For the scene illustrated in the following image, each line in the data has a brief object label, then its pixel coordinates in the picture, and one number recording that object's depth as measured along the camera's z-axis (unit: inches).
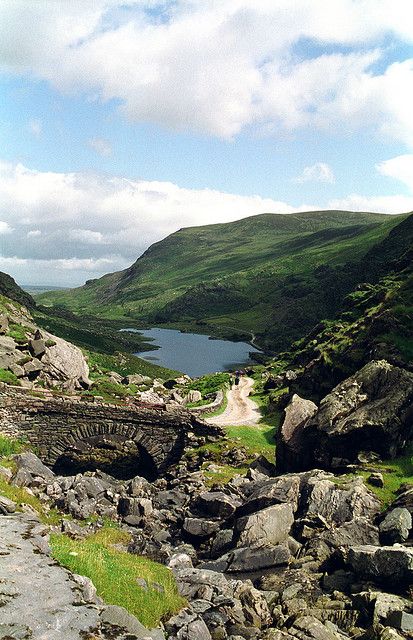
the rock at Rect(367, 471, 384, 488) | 1243.2
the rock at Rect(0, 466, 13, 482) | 1151.6
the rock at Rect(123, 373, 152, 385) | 2800.2
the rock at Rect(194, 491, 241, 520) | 1294.3
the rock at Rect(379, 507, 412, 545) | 986.1
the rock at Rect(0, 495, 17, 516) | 817.5
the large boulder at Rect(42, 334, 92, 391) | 2203.5
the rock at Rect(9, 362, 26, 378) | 1998.0
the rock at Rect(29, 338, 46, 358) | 2231.8
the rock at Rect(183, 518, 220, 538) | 1237.1
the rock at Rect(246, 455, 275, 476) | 1679.1
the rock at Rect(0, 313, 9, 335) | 2301.9
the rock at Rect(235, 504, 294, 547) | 1084.5
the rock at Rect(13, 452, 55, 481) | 1381.6
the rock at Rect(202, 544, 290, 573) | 1017.5
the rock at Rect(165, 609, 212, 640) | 619.8
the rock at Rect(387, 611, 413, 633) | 690.7
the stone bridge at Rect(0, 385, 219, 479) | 1763.0
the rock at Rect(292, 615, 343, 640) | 681.0
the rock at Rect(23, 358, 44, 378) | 2065.7
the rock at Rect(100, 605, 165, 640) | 535.2
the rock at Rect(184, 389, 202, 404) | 2502.0
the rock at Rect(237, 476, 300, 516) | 1184.2
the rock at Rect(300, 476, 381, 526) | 1122.0
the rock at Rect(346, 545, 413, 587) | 821.9
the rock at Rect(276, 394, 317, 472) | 1607.8
